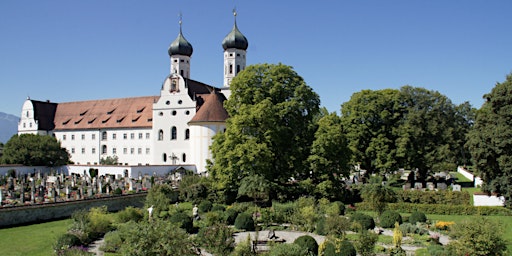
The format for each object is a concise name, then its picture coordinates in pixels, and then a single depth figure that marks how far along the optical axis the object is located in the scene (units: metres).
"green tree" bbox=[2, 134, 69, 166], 46.25
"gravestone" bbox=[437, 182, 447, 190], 36.53
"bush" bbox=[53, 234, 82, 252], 16.48
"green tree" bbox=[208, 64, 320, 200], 30.06
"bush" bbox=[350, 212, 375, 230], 22.06
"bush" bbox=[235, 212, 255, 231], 22.30
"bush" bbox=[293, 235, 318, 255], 16.27
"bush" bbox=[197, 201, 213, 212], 27.73
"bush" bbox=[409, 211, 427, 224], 23.48
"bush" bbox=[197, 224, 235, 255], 15.42
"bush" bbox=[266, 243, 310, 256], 13.62
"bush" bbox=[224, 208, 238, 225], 23.84
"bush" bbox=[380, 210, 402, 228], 23.03
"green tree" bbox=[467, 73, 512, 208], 26.64
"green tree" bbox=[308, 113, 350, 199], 30.50
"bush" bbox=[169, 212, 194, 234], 21.31
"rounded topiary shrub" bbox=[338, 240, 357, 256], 15.44
